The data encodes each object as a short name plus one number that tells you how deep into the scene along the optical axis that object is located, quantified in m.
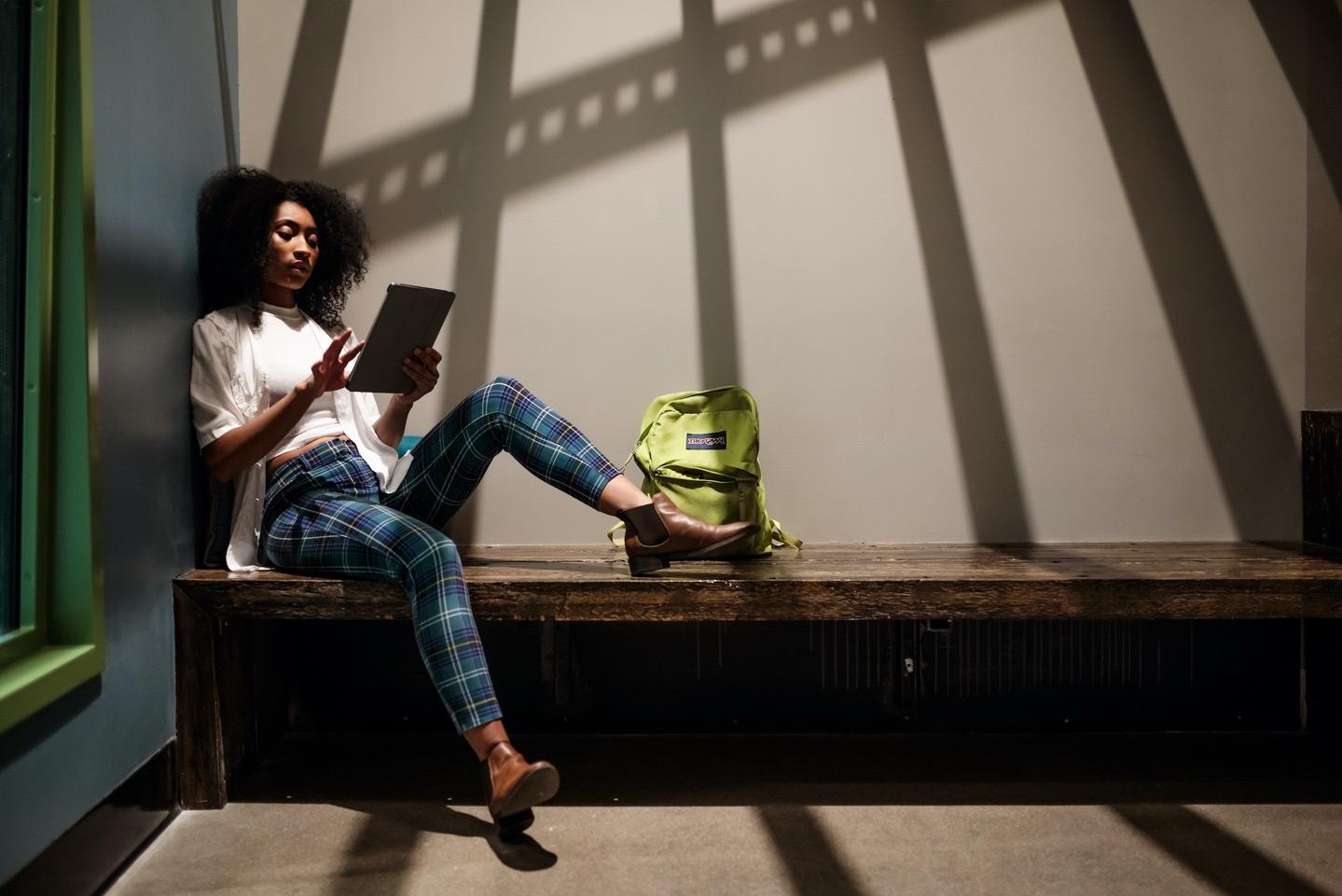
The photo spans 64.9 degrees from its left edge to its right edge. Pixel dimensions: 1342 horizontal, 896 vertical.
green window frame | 1.98
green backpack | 2.83
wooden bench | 2.48
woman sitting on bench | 2.41
